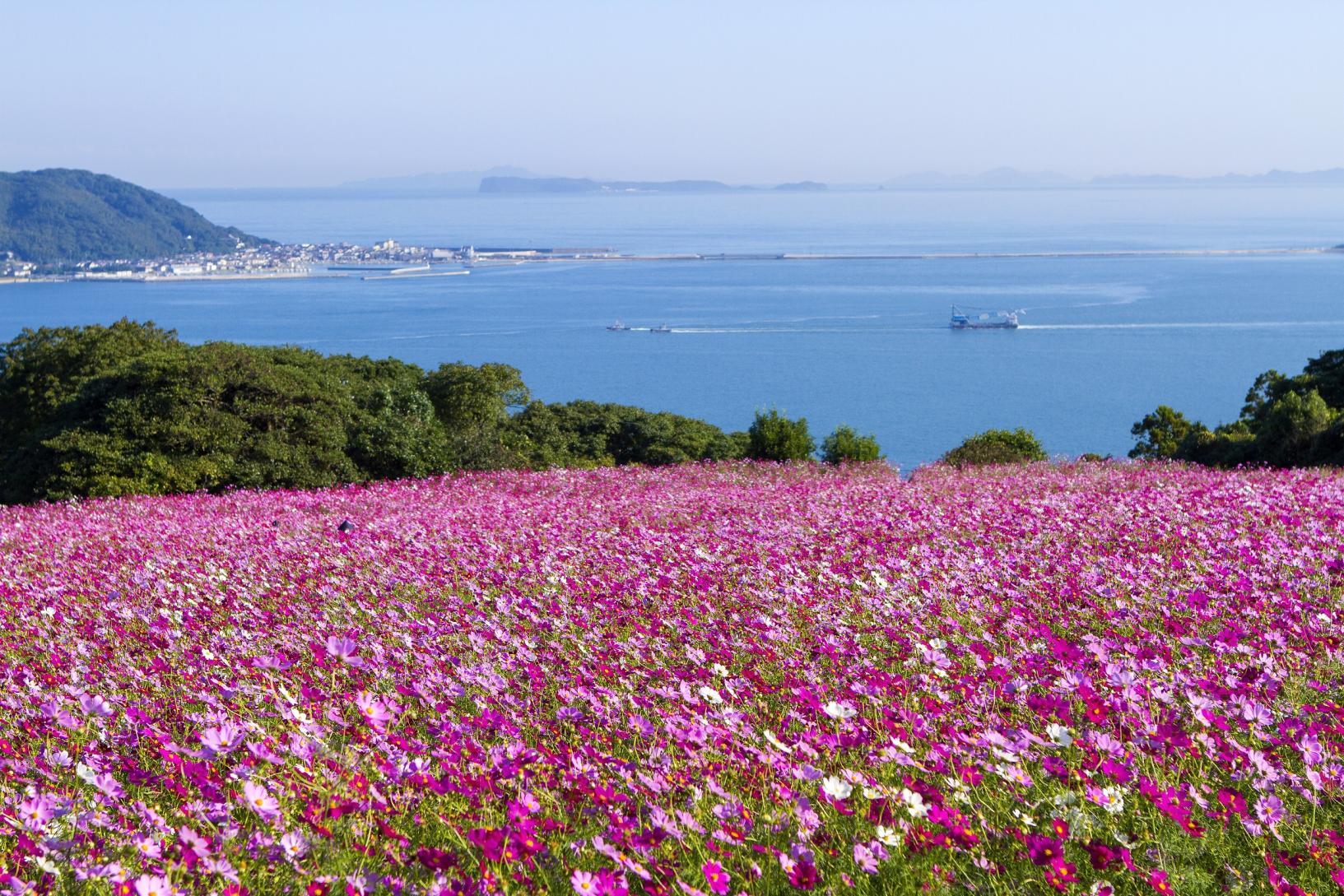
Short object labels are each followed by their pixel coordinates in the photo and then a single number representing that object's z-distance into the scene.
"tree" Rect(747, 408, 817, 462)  32.38
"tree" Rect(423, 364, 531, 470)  33.88
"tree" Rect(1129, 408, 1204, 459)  38.75
